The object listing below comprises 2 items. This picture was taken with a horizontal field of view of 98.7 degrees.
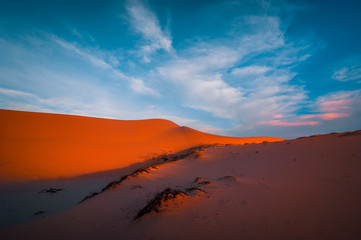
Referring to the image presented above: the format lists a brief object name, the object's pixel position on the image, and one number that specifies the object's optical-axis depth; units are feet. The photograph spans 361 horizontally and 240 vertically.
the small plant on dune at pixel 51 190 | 30.83
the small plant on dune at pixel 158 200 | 13.24
